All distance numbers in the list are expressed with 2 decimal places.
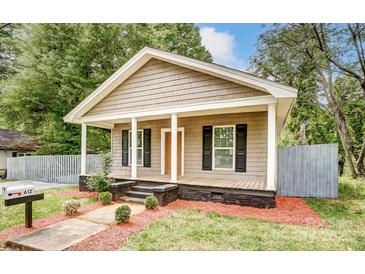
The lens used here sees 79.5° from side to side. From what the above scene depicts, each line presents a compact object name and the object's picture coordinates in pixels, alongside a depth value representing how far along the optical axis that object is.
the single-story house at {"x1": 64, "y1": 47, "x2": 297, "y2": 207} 5.77
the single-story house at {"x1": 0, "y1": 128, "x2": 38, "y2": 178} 14.49
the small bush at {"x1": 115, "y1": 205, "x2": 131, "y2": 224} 4.27
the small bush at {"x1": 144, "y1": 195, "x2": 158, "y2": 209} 5.32
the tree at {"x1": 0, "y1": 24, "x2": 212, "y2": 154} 12.26
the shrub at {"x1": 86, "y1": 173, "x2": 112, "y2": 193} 6.66
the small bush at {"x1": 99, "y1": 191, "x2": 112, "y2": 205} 5.96
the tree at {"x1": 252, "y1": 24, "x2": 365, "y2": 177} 9.22
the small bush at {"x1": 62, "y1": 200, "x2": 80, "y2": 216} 4.91
